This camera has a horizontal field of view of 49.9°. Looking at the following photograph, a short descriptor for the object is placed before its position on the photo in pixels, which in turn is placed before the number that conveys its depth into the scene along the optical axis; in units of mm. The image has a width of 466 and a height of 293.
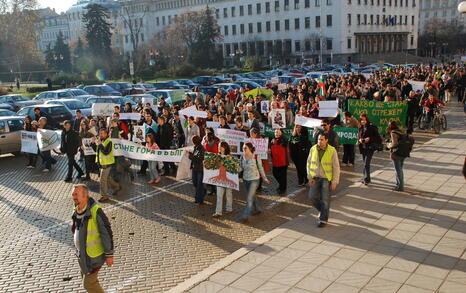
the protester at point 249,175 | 9852
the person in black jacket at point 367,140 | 11805
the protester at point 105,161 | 11586
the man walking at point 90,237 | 6043
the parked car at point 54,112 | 22953
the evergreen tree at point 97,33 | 83125
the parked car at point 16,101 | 31345
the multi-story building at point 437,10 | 135250
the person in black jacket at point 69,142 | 13859
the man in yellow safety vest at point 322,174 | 8938
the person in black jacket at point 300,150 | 12461
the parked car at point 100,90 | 37188
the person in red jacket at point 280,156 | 11609
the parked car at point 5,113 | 24311
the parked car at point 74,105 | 25848
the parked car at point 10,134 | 17531
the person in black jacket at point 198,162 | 11078
